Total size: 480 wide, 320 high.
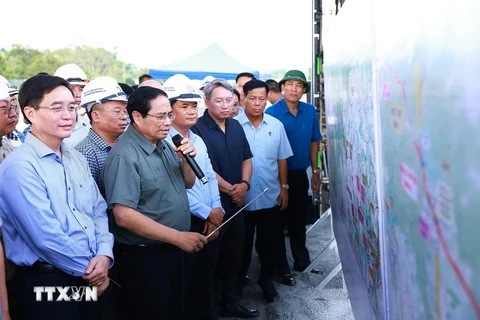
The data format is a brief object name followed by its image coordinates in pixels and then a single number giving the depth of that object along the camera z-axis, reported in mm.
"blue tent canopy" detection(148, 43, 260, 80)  13062
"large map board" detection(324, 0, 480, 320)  804
